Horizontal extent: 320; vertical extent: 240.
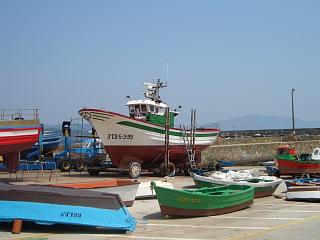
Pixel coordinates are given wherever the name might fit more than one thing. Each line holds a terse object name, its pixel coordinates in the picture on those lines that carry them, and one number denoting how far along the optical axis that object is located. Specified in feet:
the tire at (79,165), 96.58
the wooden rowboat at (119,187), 48.19
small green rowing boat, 43.65
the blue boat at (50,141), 118.83
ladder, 94.79
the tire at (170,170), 89.66
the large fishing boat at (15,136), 70.64
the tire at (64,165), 96.48
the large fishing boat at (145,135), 85.30
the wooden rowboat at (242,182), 59.00
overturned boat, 36.86
